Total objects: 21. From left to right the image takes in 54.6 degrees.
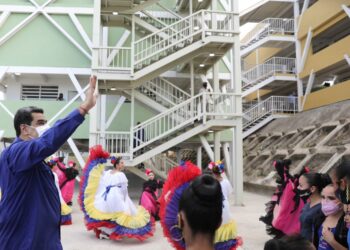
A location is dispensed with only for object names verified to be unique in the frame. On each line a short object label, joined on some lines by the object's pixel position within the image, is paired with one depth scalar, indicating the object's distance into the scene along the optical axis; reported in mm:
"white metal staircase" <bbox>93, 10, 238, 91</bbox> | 11555
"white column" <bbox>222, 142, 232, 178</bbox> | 15211
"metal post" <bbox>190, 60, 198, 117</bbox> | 13797
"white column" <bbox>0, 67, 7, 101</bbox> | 14383
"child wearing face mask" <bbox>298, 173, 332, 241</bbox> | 3678
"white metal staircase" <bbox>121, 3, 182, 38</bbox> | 13477
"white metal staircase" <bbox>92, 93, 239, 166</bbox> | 11391
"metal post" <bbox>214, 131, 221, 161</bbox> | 13340
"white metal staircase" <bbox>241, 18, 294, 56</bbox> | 24172
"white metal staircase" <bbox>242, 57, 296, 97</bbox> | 24094
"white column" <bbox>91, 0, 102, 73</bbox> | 12031
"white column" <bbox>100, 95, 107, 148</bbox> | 13977
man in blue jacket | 2309
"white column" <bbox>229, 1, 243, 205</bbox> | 11539
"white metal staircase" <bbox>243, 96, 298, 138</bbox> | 23266
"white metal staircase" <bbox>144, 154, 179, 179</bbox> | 13891
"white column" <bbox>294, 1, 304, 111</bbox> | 23531
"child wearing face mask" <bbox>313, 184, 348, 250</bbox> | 2893
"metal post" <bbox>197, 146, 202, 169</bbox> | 15273
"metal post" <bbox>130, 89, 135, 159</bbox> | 11203
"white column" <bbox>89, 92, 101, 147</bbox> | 11787
